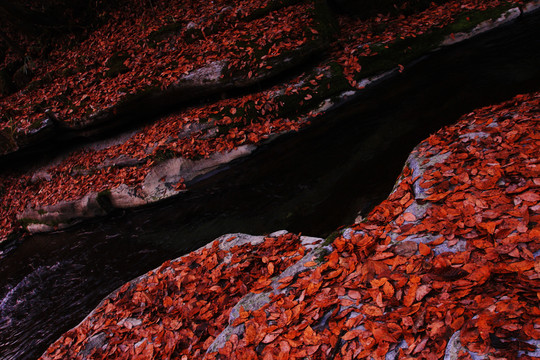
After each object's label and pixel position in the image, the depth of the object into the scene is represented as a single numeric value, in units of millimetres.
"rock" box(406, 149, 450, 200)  3059
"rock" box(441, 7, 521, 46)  6844
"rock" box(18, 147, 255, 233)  6875
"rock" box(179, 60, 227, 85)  7387
